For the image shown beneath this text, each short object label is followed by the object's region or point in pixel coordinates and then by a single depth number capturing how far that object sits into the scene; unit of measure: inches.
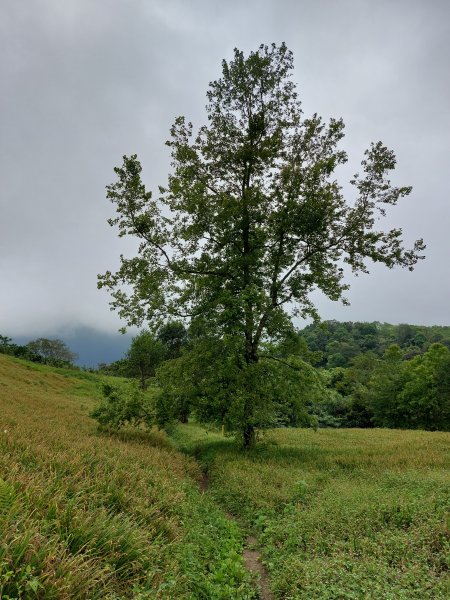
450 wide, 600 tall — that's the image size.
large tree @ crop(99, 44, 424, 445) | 637.9
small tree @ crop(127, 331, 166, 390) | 1540.8
